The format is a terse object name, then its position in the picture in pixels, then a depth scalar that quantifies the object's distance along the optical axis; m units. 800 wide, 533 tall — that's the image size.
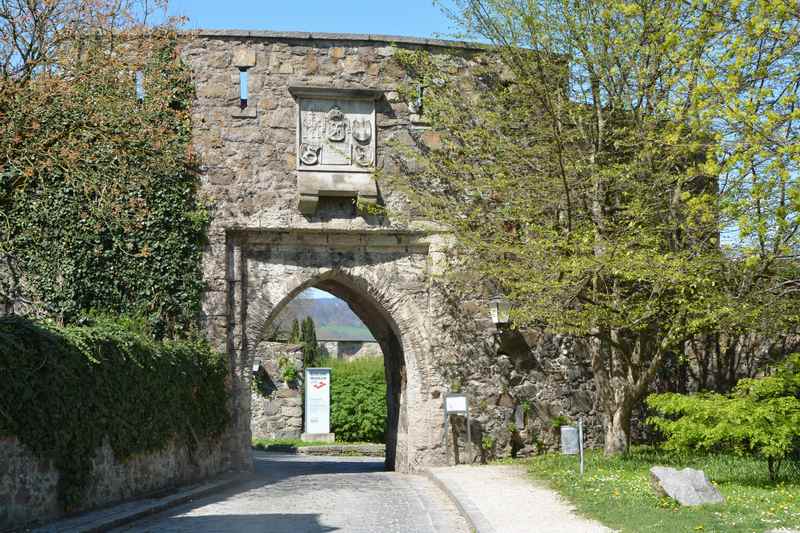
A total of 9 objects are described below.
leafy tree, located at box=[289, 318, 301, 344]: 38.22
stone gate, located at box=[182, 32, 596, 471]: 16.28
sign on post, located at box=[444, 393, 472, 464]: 16.05
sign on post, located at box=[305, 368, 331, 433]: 28.72
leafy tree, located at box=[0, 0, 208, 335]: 14.02
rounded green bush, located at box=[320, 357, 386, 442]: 30.16
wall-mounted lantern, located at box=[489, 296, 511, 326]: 16.59
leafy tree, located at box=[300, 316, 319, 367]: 34.82
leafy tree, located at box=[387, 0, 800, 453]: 12.45
